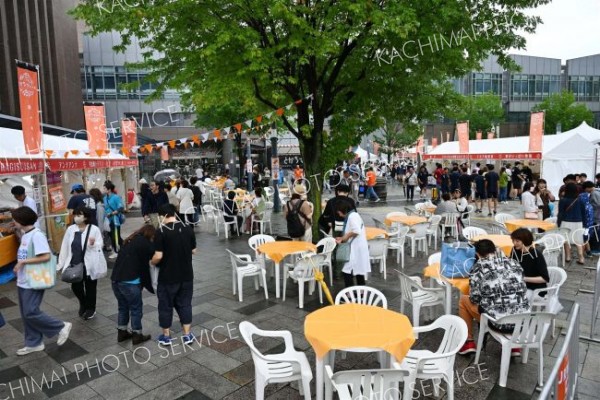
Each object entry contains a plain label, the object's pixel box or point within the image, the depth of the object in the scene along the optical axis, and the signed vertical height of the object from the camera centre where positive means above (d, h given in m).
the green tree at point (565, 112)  48.27 +4.94
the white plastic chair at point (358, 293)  4.80 -1.63
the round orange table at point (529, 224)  8.74 -1.56
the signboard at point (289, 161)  42.72 +0.18
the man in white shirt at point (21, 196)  7.67 -0.49
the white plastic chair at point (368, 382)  2.98 -1.67
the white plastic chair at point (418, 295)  5.22 -1.82
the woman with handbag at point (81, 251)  5.71 -1.19
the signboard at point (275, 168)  16.19 -0.22
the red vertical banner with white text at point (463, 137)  21.32 +1.04
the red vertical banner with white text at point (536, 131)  16.94 +0.98
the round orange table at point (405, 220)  9.71 -1.53
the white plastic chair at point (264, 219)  12.12 -1.74
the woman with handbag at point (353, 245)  6.00 -1.29
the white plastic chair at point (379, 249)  7.84 -1.77
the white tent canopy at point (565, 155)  18.52 -0.06
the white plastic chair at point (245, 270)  6.72 -1.82
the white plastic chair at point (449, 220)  10.55 -1.67
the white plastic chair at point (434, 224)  10.02 -1.67
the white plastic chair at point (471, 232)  8.47 -1.62
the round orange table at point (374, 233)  8.30 -1.57
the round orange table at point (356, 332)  3.57 -1.62
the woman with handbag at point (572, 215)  8.61 -1.36
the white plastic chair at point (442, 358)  3.63 -1.90
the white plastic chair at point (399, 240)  8.77 -1.83
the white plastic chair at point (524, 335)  4.02 -1.86
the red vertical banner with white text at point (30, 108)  8.37 +1.33
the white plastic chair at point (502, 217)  9.94 -1.56
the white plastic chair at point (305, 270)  6.41 -1.77
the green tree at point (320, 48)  7.45 +2.31
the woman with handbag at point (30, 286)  4.82 -1.38
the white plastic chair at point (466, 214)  10.96 -1.61
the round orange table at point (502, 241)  7.07 -1.60
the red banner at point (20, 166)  7.61 +0.10
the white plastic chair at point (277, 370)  3.66 -1.93
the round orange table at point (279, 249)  6.83 -1.54
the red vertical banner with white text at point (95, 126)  12.05 +1.29
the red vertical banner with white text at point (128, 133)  14.68 +1.32
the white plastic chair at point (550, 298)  5.00 -1.84
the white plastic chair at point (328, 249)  6.87 -1.58
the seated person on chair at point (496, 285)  4.27 -1.41
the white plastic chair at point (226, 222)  12.24 -1.80
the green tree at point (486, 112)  48.59 +5.32
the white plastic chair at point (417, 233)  9.47 -1.79
